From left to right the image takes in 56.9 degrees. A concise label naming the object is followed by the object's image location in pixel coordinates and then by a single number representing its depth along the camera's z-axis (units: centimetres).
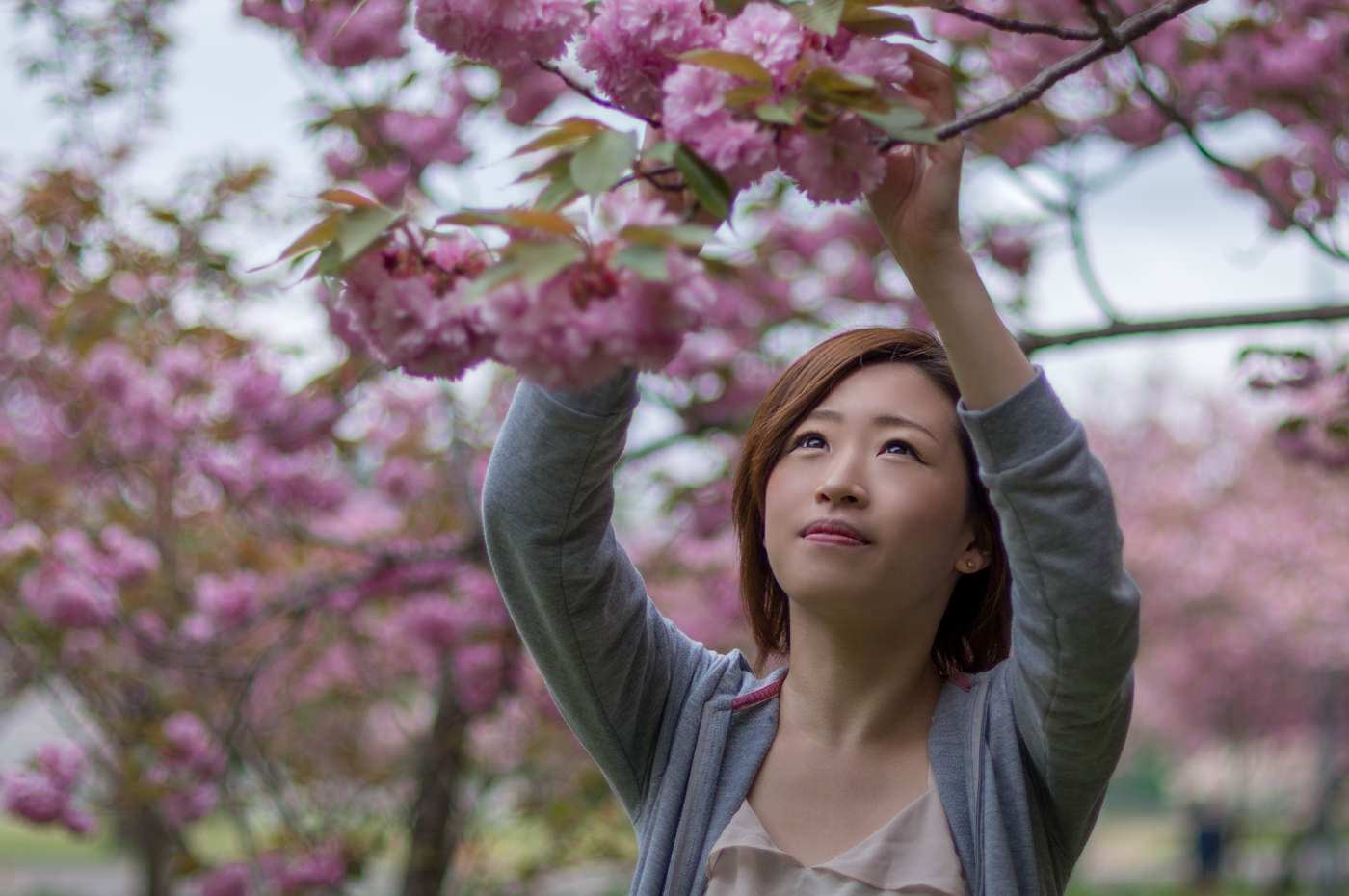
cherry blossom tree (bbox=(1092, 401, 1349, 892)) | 1092
